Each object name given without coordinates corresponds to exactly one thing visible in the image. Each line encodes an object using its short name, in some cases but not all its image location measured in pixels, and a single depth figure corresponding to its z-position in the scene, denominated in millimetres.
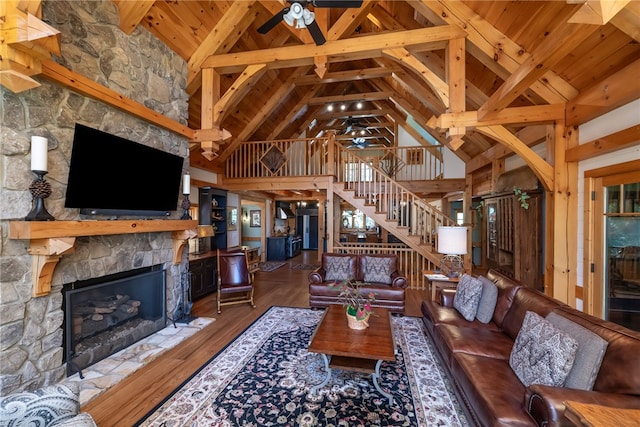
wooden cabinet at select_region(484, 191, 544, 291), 4208
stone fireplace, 2031
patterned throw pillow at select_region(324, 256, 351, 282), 4672
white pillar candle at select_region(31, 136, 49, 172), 2047
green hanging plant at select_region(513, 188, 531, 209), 4098
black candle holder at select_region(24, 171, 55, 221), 2066
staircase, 5828
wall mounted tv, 2411
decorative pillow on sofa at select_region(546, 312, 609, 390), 1486
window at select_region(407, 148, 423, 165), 7972
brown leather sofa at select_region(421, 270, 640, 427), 1376
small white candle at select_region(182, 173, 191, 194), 3734
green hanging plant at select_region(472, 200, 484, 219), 6244
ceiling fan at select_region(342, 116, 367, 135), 8234
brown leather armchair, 4445
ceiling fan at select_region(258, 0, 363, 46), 2520
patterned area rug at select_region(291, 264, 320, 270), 7988
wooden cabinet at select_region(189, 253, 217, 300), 4730
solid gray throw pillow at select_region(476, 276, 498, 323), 2787
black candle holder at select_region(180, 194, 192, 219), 3744
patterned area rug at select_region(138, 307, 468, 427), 2006
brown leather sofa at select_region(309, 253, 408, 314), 4137
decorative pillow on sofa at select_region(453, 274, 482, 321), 2863
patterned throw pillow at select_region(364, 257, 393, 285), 4594
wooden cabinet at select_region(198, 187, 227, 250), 5918
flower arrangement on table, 2588
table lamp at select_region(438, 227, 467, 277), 3674
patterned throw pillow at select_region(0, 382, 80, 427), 1368
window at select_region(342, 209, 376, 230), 14422
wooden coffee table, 2182
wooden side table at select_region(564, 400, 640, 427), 1033
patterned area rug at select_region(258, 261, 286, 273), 7716
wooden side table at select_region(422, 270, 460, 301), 3853
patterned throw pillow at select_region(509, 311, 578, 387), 1561
